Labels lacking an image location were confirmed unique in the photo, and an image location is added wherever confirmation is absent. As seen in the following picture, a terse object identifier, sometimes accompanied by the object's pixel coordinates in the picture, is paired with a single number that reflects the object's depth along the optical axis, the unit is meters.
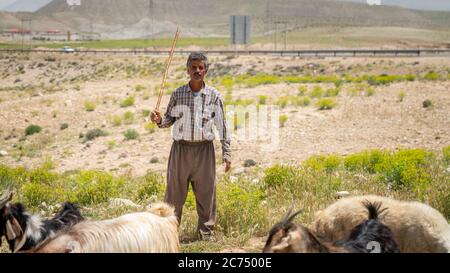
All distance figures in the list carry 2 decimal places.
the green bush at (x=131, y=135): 18.56
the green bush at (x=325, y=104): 20.75
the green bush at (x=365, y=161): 10.46
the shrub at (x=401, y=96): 20.98
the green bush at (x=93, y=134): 19.39
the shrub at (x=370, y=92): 23.08
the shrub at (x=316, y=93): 24.43
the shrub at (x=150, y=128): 19.44
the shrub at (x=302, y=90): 25.54
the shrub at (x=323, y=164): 10.20
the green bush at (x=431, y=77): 29.58
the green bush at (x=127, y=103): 26.17
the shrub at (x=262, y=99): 23.64
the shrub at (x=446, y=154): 10.83
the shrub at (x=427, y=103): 18.91
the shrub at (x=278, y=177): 8.79
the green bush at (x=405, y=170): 8.02
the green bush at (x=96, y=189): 8.66
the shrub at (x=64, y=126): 22.12
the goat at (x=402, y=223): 4.52
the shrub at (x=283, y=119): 18.67
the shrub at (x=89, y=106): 25.38
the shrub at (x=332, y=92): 24.36
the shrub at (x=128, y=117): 22.26
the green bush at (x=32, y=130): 21.42
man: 5.79
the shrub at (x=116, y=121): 21.80
